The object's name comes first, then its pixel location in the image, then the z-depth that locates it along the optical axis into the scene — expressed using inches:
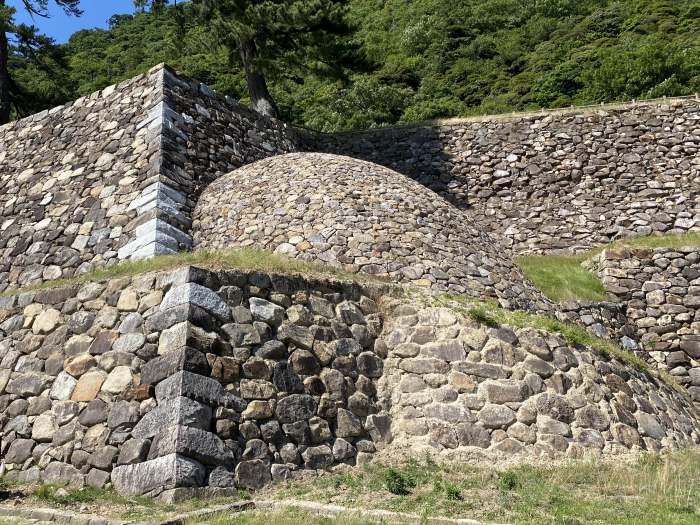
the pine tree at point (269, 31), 768.3
